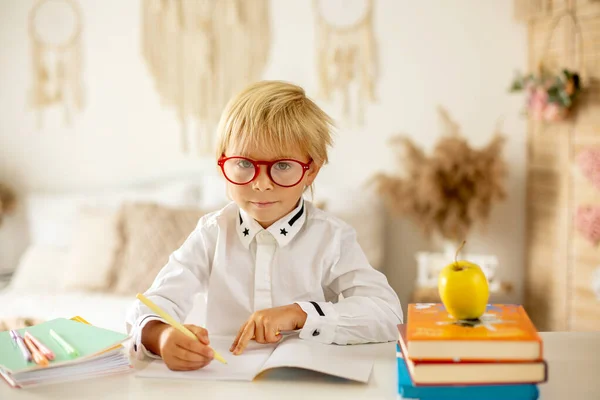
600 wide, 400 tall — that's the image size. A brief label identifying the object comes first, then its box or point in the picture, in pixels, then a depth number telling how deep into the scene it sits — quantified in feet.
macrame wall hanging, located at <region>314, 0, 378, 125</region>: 11.17
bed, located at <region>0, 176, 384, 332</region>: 8.90
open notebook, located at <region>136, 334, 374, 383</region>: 3.35
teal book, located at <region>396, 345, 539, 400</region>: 2.98
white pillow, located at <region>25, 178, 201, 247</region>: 10.71
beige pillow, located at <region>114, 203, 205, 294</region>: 9.25
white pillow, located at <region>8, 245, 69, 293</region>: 10.00
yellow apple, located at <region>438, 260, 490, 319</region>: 3.25
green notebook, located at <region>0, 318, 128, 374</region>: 3.32
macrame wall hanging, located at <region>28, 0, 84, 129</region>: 11.51
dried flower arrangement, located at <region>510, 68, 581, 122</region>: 9.18
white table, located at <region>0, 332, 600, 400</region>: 3.16
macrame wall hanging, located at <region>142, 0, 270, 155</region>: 11.34
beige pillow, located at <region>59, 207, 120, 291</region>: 9.54
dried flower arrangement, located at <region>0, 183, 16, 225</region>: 11.53
